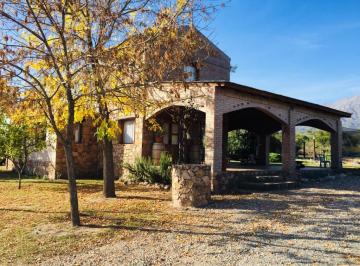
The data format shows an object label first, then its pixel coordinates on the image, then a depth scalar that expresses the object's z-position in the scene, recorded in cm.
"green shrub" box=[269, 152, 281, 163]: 2747
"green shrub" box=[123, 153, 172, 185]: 1370
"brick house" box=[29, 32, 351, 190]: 1238
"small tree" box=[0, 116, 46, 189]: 1324
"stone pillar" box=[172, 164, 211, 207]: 970
